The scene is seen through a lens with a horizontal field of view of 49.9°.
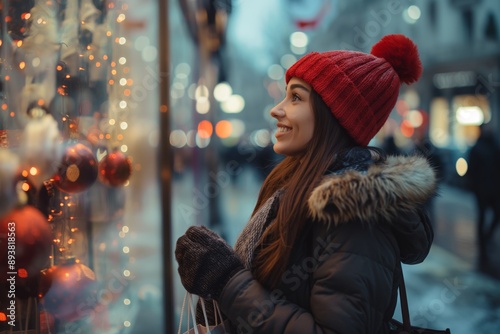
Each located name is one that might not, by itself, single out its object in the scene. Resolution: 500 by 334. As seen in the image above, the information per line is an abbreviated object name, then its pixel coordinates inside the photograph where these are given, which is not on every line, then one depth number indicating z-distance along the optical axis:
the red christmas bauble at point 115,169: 3.06
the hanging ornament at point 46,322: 2.42
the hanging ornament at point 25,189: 2.26
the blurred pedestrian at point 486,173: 7.30
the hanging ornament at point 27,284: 2.26
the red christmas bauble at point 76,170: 2.53
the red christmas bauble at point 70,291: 2.47
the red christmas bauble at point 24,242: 2.19
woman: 1.56
